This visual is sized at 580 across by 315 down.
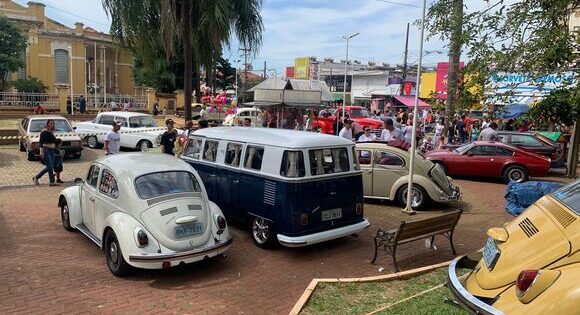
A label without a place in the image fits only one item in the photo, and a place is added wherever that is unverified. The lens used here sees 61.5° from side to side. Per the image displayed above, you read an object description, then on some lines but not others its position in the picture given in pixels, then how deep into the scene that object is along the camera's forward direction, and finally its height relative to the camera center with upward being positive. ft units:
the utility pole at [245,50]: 50.39 +5.58
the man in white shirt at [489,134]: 56.80 -2.73
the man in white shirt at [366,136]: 48.83 -2.91
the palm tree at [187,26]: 43.45 +7.12
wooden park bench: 22.79 -6.00
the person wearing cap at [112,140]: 45.11 -3.70
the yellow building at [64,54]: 180.65 +17.70
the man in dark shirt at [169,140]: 42.55 -3.38
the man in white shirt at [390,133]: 49.67 -2.60
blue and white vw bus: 24.85 -4.31
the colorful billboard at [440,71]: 161.67 +12.69
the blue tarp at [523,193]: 34.47 -5.83
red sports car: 49.14 -5.19
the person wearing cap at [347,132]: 46.32 -2.41
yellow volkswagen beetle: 10.78 -3.76
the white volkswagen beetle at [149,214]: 21.22 -5.22
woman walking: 41.78 -4.42
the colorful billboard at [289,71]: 310.65 +21.74
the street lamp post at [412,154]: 32.23 -3.12
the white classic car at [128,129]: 63.36 -3.89
